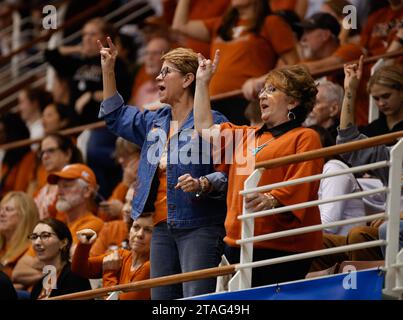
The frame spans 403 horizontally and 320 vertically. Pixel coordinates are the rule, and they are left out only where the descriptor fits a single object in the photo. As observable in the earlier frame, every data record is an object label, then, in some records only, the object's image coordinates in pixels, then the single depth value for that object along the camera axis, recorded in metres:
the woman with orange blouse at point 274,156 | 12.63
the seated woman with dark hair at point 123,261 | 14.49
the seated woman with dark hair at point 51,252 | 15.25
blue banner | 12.34
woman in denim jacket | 13.05
